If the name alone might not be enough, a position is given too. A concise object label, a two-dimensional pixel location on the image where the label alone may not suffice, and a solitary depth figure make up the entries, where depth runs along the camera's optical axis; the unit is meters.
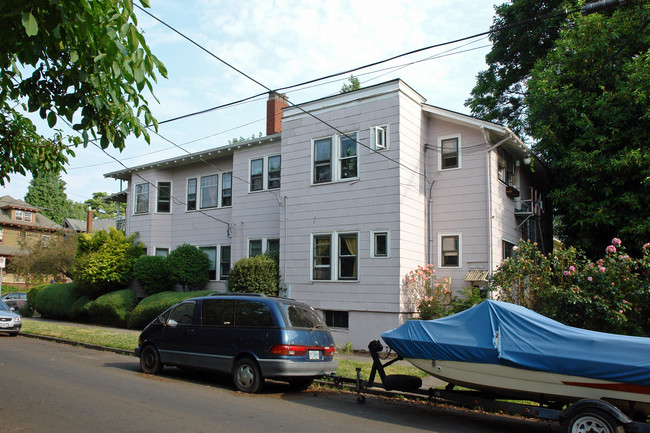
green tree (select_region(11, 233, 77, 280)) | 38.06
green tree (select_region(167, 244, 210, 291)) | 22.12
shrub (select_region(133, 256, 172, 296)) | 22.78
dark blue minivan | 9.94
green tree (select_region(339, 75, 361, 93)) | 32.88
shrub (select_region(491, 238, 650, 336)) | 12.36
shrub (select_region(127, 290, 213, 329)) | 20.22
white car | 19.16
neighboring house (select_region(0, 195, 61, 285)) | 53.62
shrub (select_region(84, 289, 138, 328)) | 22.55
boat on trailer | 6.59
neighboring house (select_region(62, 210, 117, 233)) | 57.04
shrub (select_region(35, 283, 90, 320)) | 24.98
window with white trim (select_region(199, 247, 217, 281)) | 23.19
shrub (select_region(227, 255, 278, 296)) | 18.41
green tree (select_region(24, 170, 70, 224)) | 73.62
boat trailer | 6.27
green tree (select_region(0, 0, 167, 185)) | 5.71
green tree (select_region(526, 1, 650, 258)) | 16.12
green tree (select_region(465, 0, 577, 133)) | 23.84
